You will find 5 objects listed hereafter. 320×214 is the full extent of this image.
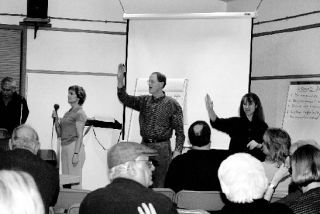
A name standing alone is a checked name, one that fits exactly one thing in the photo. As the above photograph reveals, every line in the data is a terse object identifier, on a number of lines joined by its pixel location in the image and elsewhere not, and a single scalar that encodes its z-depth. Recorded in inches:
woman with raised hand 203.4
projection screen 239.9
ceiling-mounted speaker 263.4
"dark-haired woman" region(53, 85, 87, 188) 228.5
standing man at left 237.1
